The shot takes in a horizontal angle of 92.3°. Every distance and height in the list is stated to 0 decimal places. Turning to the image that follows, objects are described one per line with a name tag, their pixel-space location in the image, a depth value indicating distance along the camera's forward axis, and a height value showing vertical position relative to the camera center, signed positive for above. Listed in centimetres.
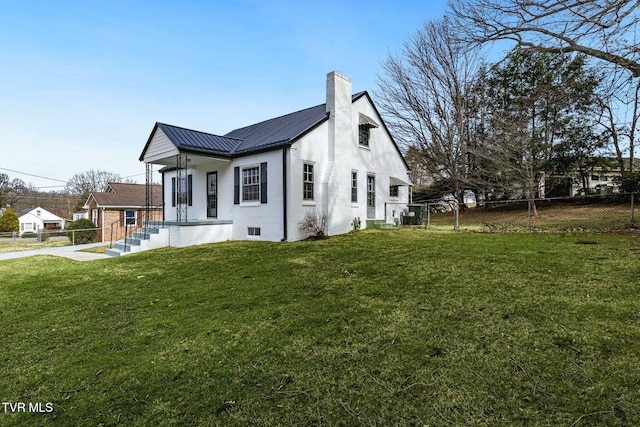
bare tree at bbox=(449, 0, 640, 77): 623 +413
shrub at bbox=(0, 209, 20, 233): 3491 -10
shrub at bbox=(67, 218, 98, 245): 2113 -89
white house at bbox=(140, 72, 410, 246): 1127 +191
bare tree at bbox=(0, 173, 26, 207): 4791 +522
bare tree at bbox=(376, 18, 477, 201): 2075 +798
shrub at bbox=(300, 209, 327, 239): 1138 -25
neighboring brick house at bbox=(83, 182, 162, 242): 2429 +94
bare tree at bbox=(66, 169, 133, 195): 4916 +657
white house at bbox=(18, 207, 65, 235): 4801 +13
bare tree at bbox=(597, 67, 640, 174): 1700 +474
